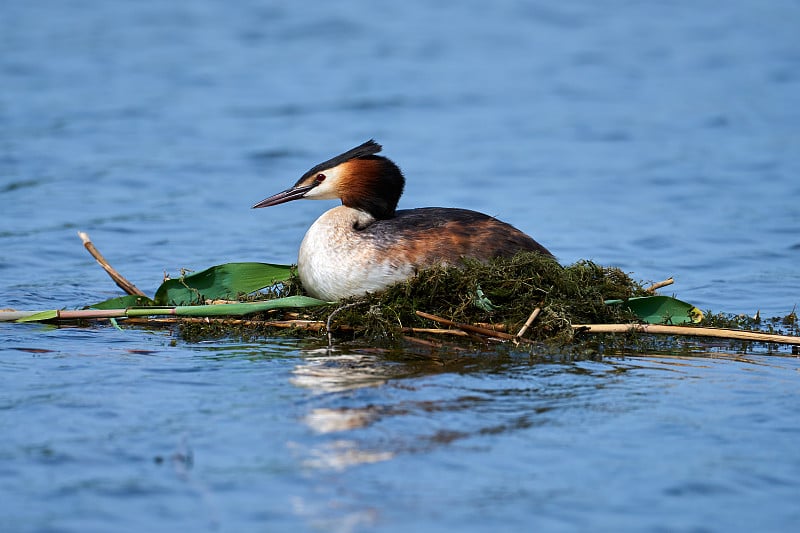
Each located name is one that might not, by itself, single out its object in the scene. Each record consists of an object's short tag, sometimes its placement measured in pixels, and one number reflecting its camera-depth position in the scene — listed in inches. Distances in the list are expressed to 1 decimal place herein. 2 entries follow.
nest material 583.2
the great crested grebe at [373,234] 604.7
